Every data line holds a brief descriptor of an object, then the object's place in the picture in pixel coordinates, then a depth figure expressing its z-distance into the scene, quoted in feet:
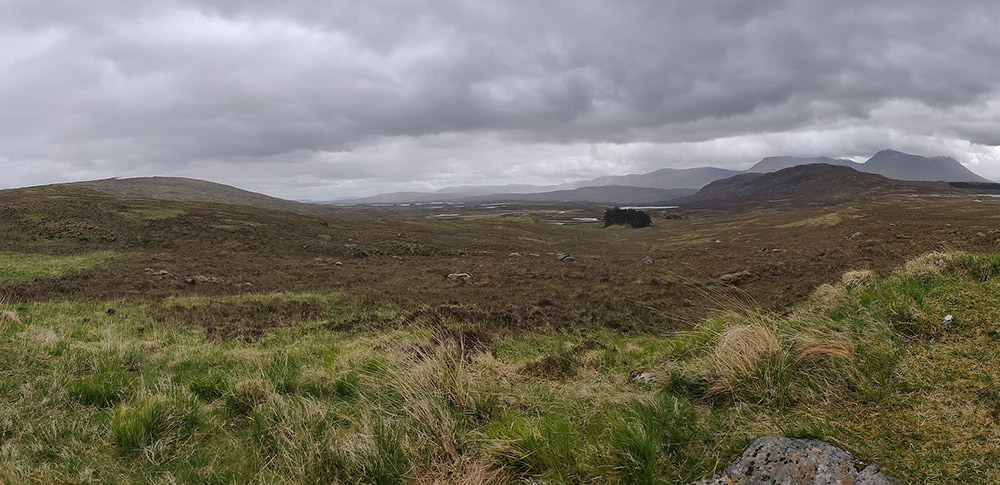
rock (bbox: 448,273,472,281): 90.33
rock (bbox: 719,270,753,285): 74.54
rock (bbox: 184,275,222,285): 77.35
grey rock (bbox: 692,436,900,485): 9.84
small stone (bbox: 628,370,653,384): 19.27
